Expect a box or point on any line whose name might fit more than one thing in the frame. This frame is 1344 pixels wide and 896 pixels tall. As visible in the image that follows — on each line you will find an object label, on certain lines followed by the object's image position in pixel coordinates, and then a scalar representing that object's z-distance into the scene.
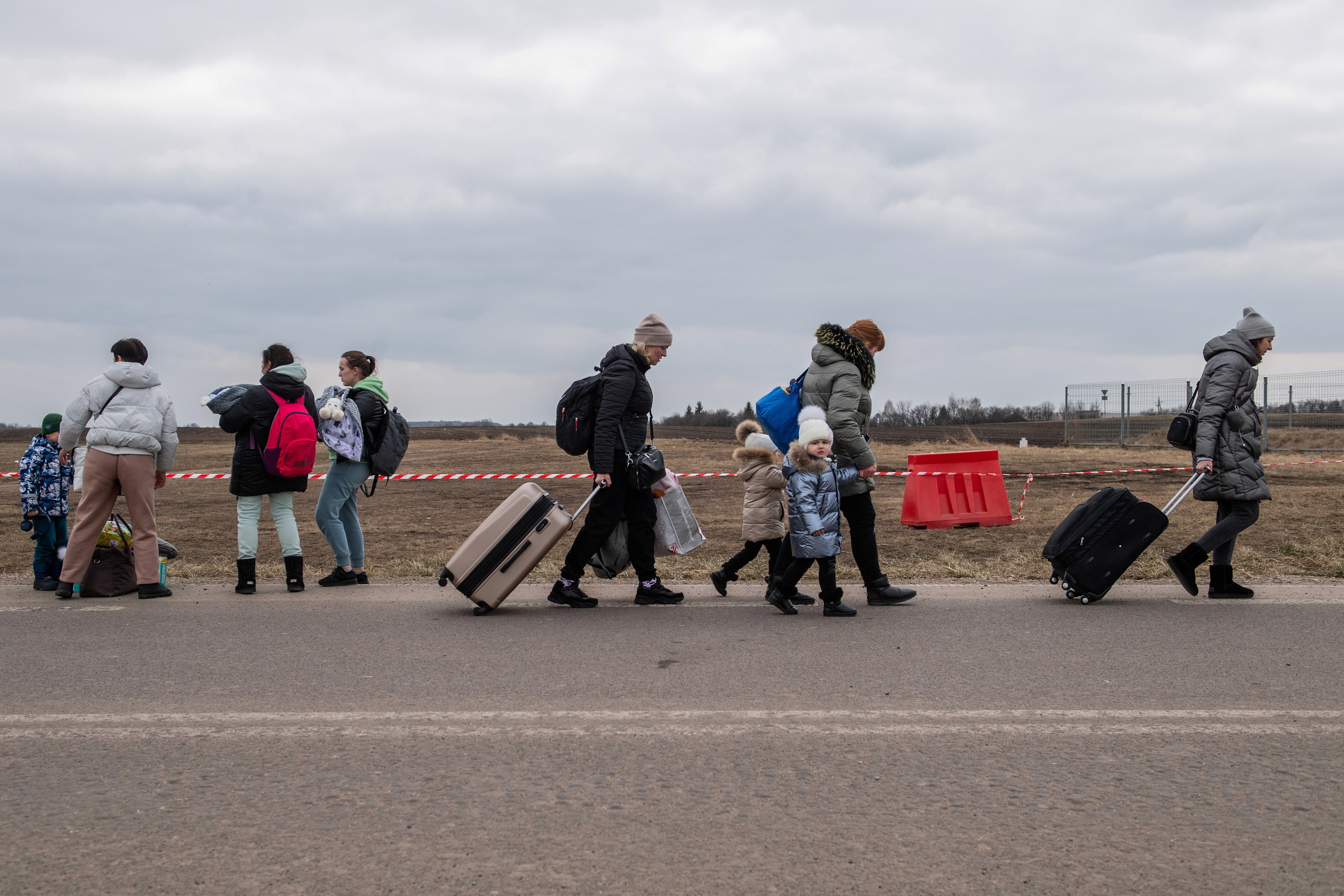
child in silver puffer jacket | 6.39
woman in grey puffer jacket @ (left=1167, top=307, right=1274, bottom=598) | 6.84
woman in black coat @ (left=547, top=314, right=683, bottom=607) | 6.57
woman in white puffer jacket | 7.07
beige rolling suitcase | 6.44
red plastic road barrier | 11.74
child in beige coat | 7.14
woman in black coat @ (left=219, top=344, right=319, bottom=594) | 7.28
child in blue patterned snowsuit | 7.66
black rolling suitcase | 6.59
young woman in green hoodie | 7.72
